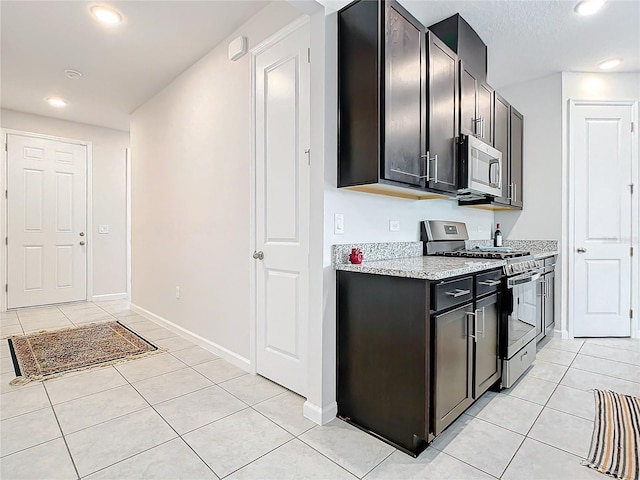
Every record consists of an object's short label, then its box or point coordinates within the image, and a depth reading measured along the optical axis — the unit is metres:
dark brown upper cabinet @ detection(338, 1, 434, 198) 1.86
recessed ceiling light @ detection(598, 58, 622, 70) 3.35
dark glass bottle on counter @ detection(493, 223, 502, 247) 3.85
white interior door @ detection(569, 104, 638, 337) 3.60
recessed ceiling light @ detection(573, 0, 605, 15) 2.47
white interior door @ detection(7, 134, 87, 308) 4.81
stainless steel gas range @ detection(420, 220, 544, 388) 2.32
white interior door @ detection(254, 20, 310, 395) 2.23
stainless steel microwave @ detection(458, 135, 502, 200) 2.51
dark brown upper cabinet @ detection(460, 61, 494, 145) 2.56
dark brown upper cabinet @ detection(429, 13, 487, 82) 2.60
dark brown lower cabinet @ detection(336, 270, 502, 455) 1.66
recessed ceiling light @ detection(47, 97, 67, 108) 4.38
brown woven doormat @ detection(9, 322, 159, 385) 2.74
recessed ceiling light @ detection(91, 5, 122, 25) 2.58
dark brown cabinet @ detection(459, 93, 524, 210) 3.24
